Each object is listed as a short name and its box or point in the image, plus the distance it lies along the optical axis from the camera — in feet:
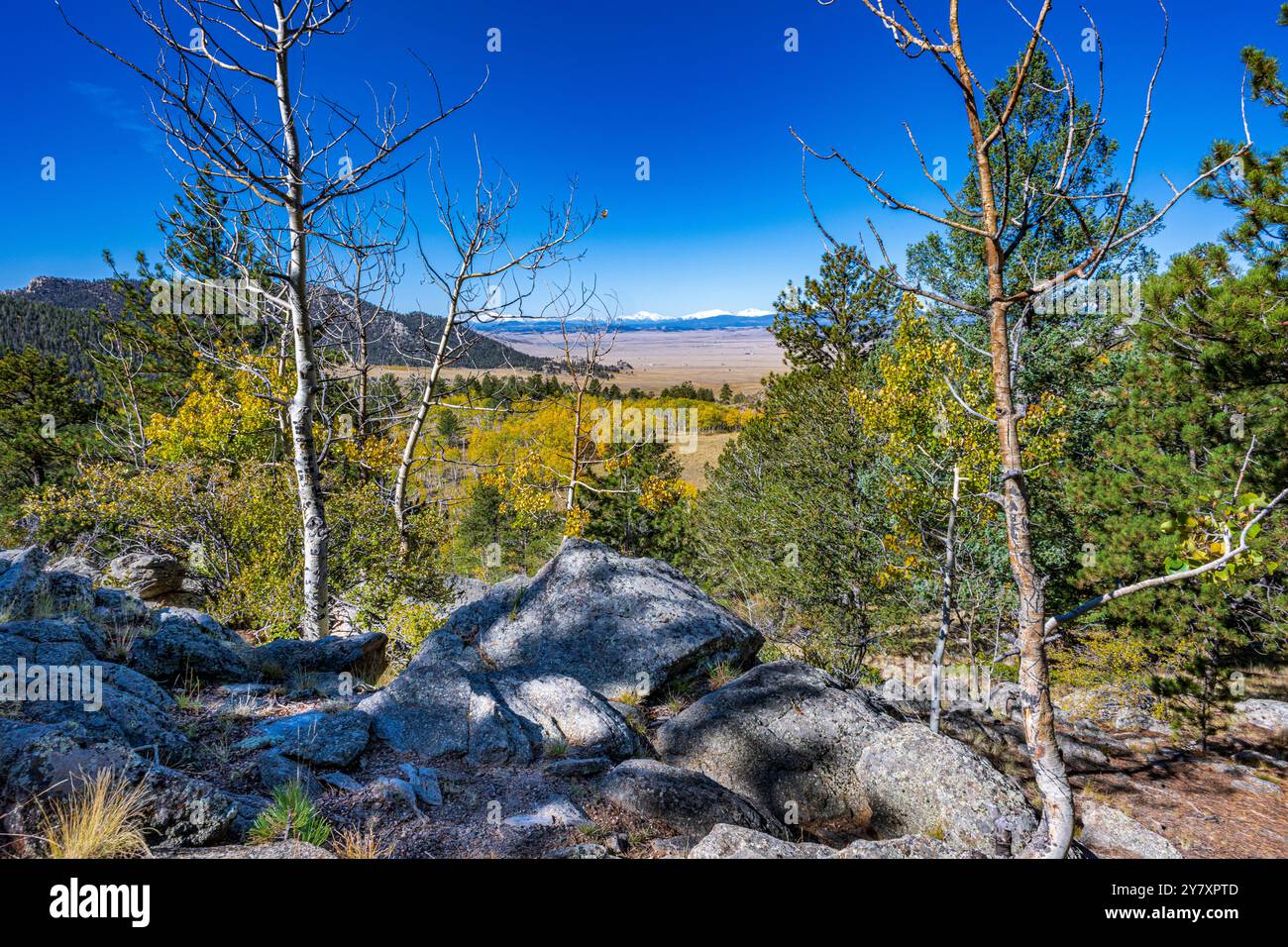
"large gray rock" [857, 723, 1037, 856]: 17.87
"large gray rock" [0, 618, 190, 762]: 14.42
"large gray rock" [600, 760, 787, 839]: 16.17
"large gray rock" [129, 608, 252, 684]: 21.31
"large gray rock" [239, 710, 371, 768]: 16.28
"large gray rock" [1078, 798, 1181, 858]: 28.71
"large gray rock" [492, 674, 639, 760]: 20.75
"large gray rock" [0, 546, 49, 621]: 21.25
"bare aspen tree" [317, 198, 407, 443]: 38.28
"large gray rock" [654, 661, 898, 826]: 21.36
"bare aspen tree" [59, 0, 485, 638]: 23.21
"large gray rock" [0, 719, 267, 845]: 10.53
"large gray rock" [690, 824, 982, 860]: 12.55
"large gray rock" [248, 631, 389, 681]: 24.08
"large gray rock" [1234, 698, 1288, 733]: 52.03
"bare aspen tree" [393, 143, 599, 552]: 45.24
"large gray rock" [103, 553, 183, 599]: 45.29
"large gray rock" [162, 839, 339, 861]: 10.71
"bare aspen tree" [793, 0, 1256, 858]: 10.52
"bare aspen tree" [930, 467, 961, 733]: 37.79
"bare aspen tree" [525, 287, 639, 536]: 57.26
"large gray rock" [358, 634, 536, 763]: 19.03
